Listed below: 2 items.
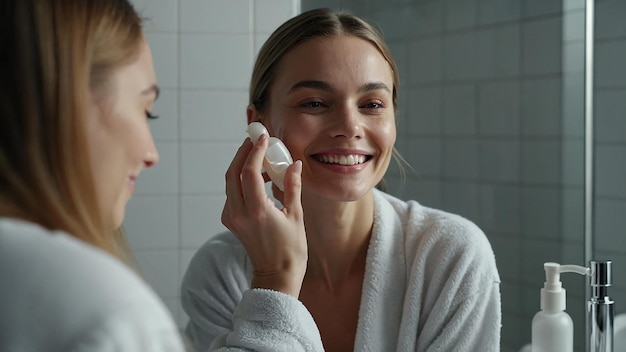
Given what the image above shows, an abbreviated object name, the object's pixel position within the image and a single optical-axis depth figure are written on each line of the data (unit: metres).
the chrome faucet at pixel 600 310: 1.04
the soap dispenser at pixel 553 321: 1.03
